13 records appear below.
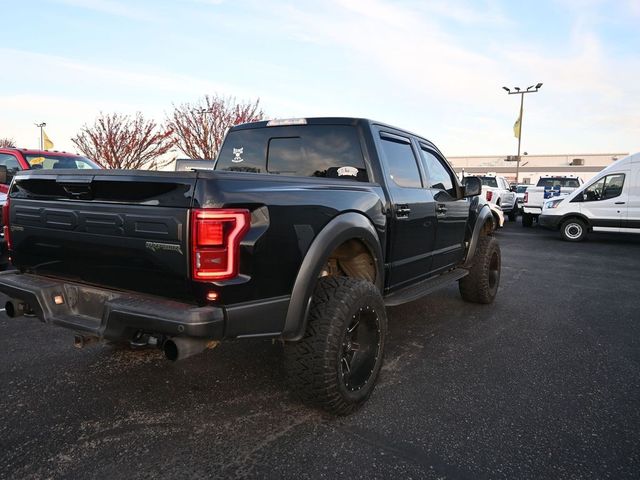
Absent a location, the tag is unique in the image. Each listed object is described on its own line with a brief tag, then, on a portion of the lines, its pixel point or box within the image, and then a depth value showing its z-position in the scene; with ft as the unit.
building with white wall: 184.14
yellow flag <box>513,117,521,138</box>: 103.91
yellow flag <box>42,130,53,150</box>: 75.83
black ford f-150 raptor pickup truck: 7.23
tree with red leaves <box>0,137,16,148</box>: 123.71
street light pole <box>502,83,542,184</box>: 99.19
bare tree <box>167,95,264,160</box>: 81.75
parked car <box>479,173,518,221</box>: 52.81
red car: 27.76
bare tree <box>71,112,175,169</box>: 77.61
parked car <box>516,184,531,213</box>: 65.67
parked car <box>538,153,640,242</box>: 37.93
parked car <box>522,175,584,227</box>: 51.70
